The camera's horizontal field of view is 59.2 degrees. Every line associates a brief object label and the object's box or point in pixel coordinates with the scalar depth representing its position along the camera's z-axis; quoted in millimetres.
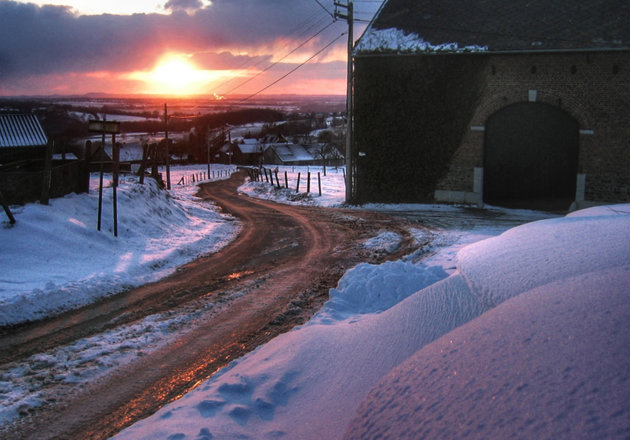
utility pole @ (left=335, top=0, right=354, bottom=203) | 23984
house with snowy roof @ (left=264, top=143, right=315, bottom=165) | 89938
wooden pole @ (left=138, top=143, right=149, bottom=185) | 18647
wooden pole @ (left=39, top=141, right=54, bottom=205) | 13375
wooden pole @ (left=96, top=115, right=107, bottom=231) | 13503
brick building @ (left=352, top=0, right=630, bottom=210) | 20281
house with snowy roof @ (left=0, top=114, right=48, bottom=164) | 24578
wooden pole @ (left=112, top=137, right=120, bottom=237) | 13922
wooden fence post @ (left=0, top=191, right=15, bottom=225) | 11530
